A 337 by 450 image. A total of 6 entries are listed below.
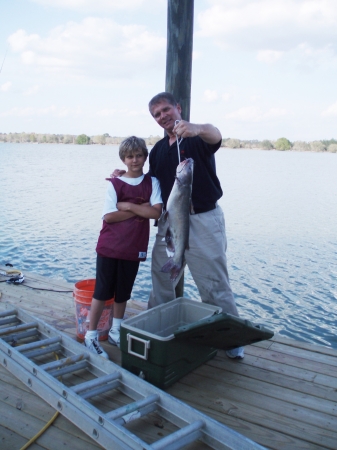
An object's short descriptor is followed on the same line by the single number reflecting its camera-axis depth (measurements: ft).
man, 11.05
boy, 11.19
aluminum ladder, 7.52
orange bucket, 12.24
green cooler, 9.01
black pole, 12.71
